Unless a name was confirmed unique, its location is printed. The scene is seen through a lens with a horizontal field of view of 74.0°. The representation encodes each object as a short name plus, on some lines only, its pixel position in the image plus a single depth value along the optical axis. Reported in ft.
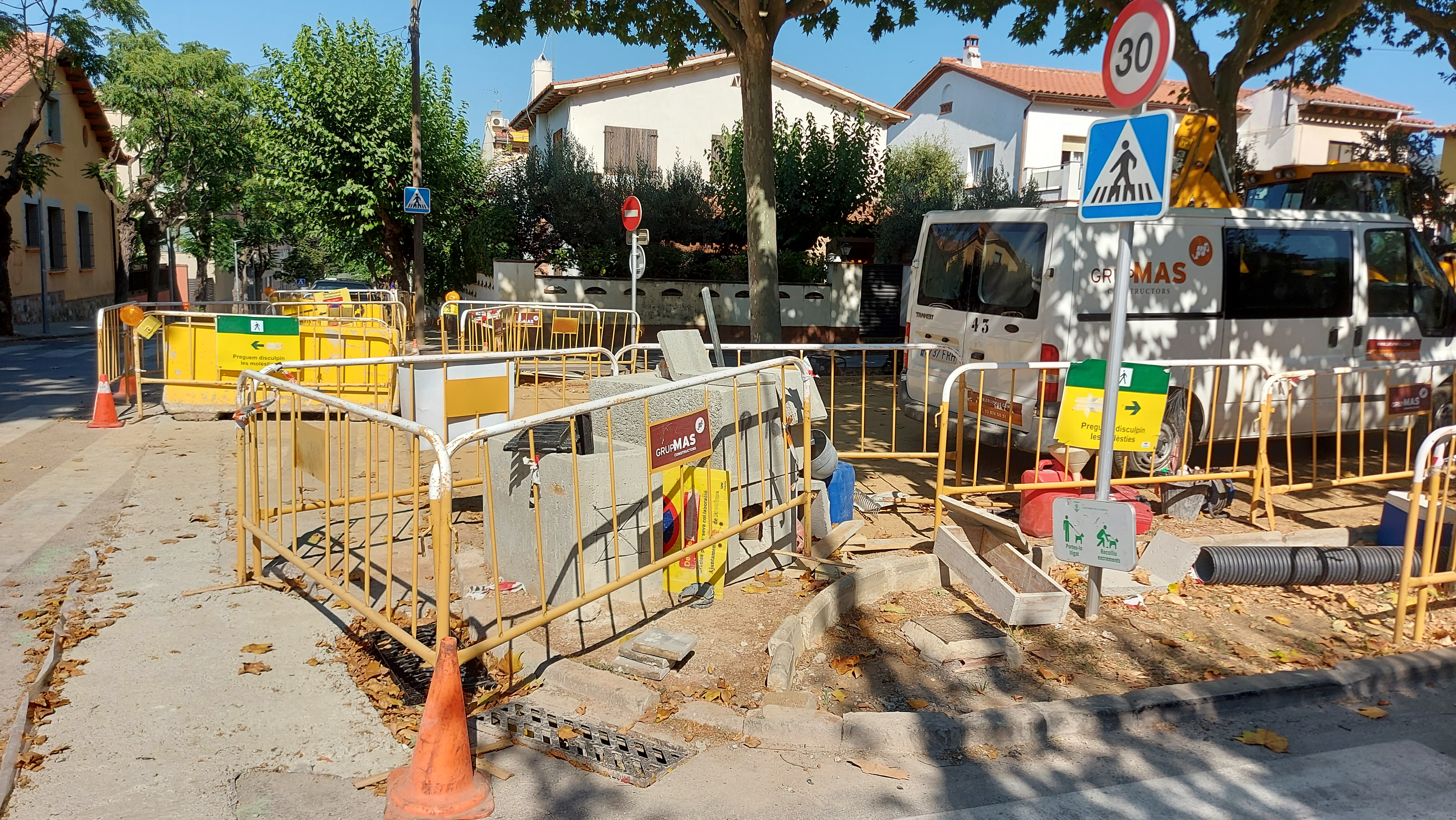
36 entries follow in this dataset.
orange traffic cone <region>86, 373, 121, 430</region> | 34.63
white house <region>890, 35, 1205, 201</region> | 106.32
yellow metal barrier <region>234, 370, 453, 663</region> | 13.23
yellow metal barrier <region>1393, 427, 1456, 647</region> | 16.30
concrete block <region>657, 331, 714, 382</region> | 20.42
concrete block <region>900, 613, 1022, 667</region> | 15.74
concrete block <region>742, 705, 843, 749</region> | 12.89
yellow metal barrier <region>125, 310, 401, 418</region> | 35.81
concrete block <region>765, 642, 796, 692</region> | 14.19
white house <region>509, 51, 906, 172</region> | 90.94
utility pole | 62.69
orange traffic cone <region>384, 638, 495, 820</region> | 11.00
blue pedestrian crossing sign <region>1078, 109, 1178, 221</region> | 14.47
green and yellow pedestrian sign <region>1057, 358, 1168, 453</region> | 19.98
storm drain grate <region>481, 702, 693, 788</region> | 12.15
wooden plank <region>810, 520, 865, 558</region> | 20.26
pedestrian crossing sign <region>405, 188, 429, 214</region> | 59.77
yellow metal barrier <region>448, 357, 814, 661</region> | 15.90
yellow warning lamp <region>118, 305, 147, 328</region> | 34.58
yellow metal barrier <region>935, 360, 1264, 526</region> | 23.38
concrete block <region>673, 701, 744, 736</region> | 13.10
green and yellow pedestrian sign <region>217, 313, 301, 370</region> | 36.06
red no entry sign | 48.47
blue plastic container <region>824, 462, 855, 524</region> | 21.77
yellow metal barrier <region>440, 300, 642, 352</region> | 50.06
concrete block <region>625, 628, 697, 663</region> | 14.89
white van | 24.27
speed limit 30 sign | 14.60
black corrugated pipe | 19.30
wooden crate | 16.60
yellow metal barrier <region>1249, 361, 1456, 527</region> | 23.03
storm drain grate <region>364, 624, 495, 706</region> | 14.35
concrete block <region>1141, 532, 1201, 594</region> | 19.08
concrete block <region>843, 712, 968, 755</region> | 12.89
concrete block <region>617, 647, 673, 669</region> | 14.66
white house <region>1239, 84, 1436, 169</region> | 112.78
